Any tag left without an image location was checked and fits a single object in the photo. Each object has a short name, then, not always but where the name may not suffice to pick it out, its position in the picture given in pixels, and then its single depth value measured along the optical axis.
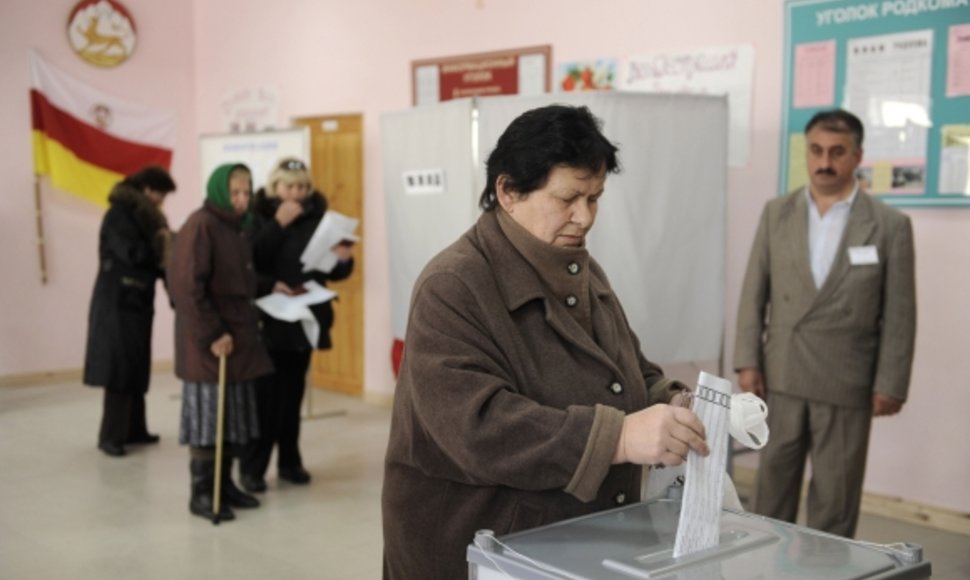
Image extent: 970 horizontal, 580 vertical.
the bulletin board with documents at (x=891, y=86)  4.25
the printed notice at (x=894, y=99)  4.34
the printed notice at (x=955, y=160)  4.24
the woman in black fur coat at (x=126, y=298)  5.42
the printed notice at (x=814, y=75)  4.61
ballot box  1.33
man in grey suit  3.54
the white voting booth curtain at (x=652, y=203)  4.31
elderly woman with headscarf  4.23
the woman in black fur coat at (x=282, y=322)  4.88
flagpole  7.61
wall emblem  7.80
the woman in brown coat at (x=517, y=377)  1.54
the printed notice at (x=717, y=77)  4.93
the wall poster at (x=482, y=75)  5.89
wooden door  7.14
